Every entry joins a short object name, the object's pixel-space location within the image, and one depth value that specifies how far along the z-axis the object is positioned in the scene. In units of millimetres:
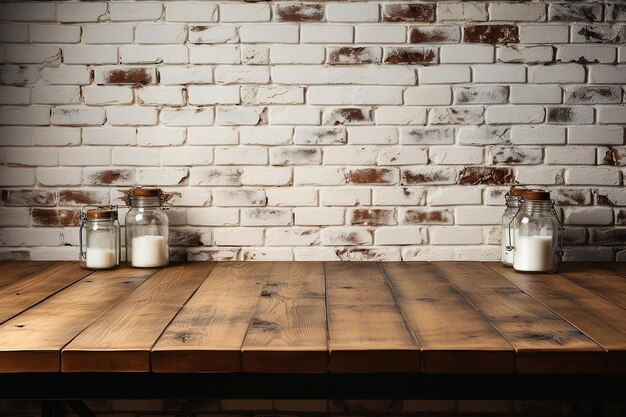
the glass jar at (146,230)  2188
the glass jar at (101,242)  2170
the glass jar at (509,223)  2209
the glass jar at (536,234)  2092
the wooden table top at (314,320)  1276
